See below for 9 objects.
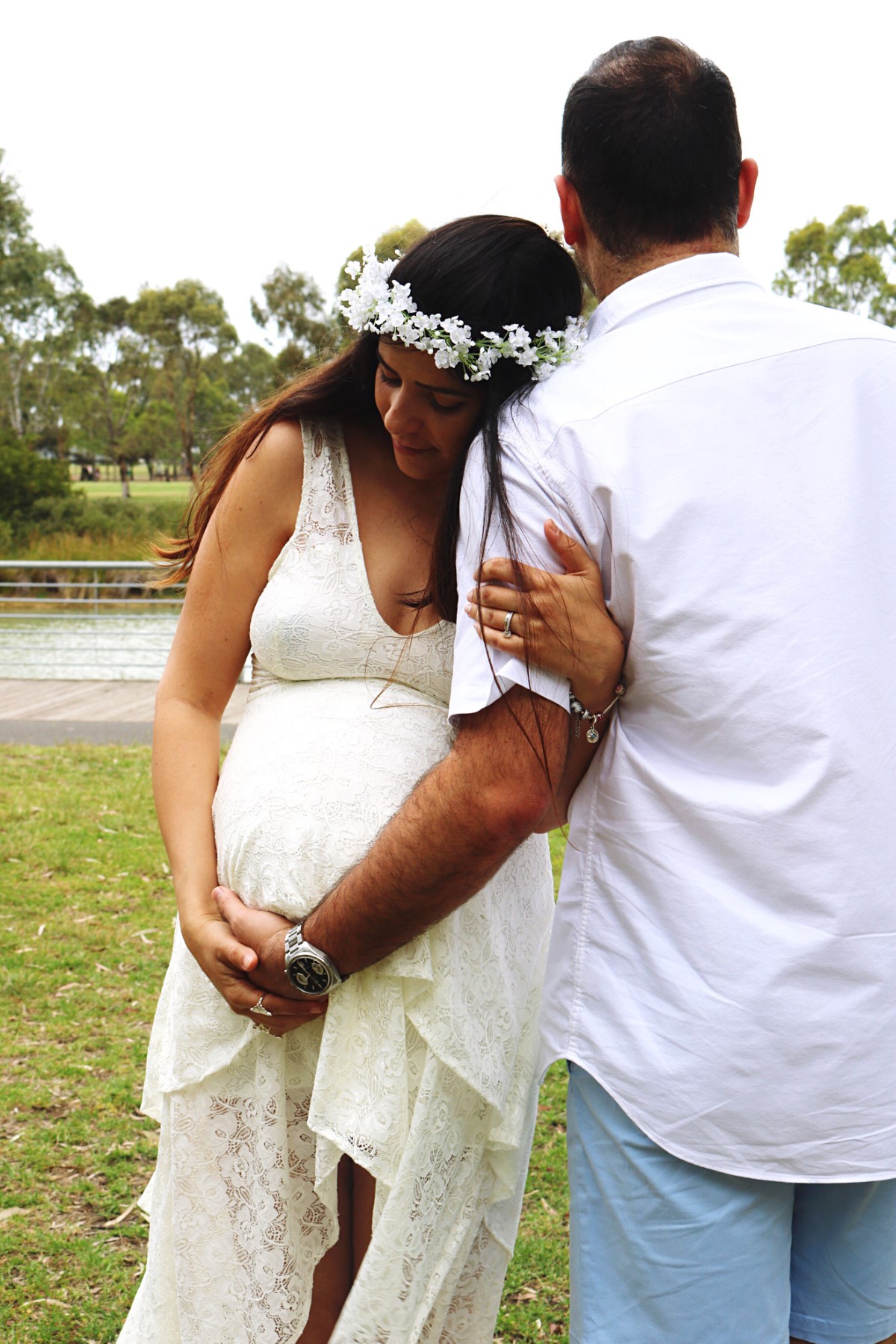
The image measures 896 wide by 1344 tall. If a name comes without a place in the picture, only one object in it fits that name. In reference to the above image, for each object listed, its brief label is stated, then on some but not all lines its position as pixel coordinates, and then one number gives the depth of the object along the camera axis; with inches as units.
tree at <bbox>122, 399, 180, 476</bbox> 1728.6
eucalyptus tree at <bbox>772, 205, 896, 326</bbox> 1299.2
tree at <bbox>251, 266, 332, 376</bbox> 1281.6
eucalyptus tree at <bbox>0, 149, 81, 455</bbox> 1540.4
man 57.3
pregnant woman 73.9
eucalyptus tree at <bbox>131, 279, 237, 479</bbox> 1521.9
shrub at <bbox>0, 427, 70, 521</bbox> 1001.5
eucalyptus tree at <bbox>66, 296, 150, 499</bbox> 1596.9
